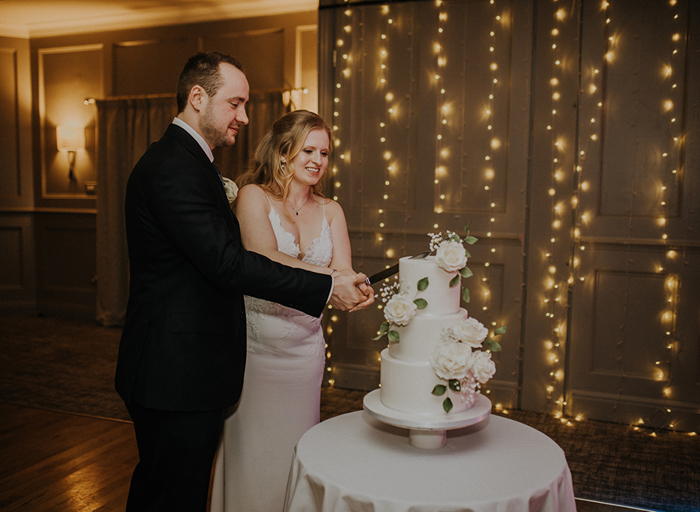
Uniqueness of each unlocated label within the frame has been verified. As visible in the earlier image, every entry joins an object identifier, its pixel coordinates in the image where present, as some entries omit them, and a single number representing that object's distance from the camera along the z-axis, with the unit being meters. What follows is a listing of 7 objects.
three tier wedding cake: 1.65
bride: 2.25
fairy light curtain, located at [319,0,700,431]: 3.79
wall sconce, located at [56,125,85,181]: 6.77
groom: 1.76
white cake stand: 1.62
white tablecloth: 1.45
